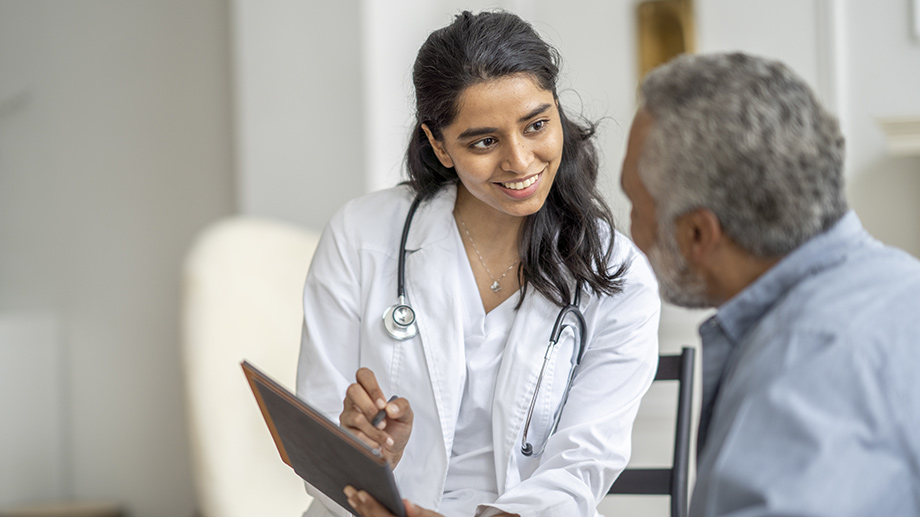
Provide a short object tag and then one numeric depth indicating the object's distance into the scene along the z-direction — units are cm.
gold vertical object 299
